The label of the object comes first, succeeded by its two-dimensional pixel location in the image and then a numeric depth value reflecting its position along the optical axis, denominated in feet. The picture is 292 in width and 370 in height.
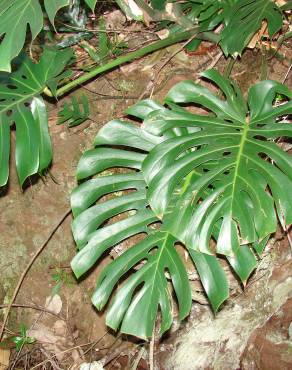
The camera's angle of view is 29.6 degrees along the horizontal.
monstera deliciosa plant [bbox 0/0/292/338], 5.63
